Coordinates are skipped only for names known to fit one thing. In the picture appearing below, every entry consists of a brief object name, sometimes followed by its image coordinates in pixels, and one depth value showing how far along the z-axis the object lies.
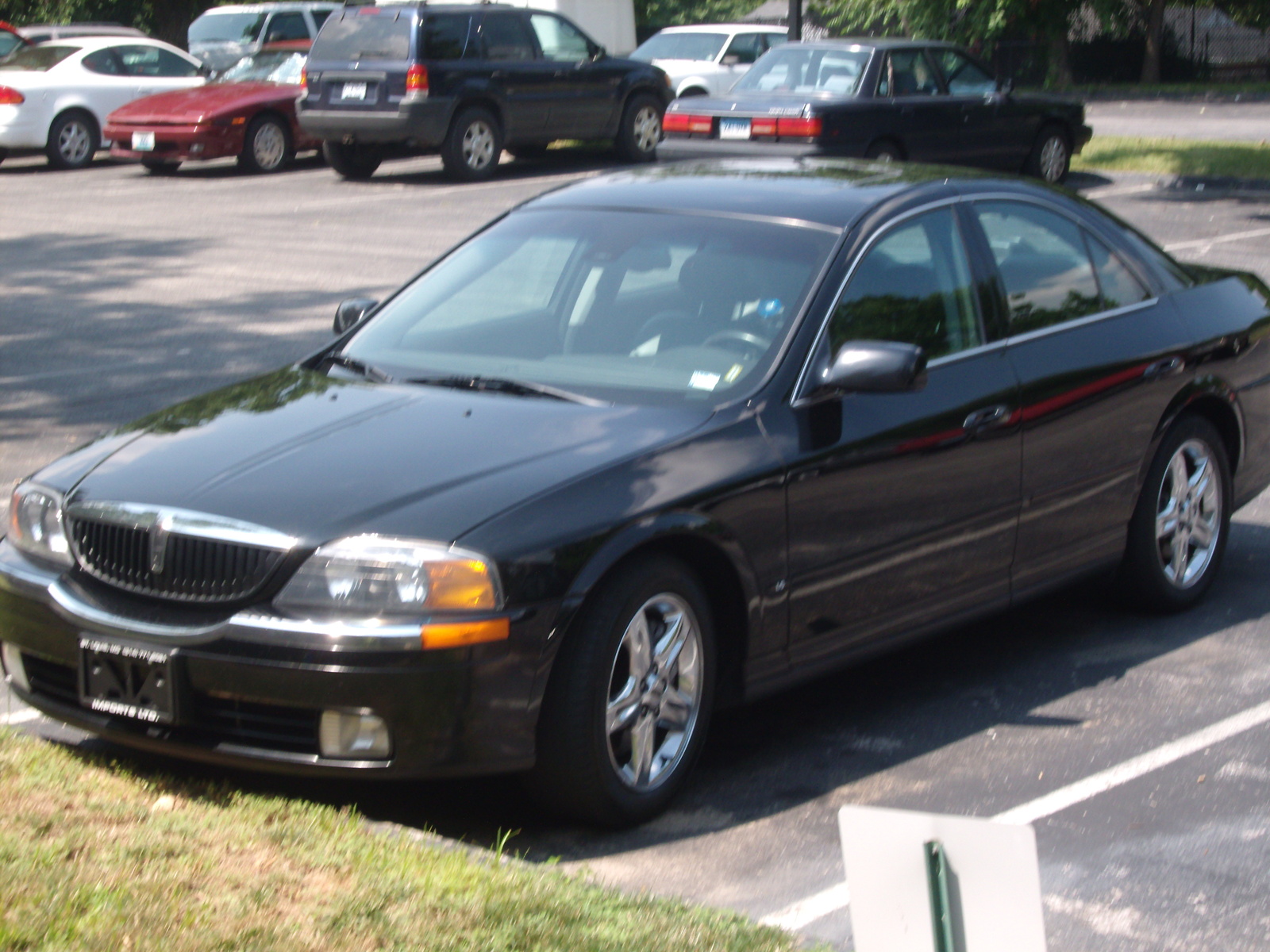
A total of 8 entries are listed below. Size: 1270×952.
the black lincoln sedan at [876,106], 17.28
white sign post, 2.28
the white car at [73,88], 23.16
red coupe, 21.89
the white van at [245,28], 26.59
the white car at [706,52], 27.92
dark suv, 20.33
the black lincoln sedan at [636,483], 4.05
